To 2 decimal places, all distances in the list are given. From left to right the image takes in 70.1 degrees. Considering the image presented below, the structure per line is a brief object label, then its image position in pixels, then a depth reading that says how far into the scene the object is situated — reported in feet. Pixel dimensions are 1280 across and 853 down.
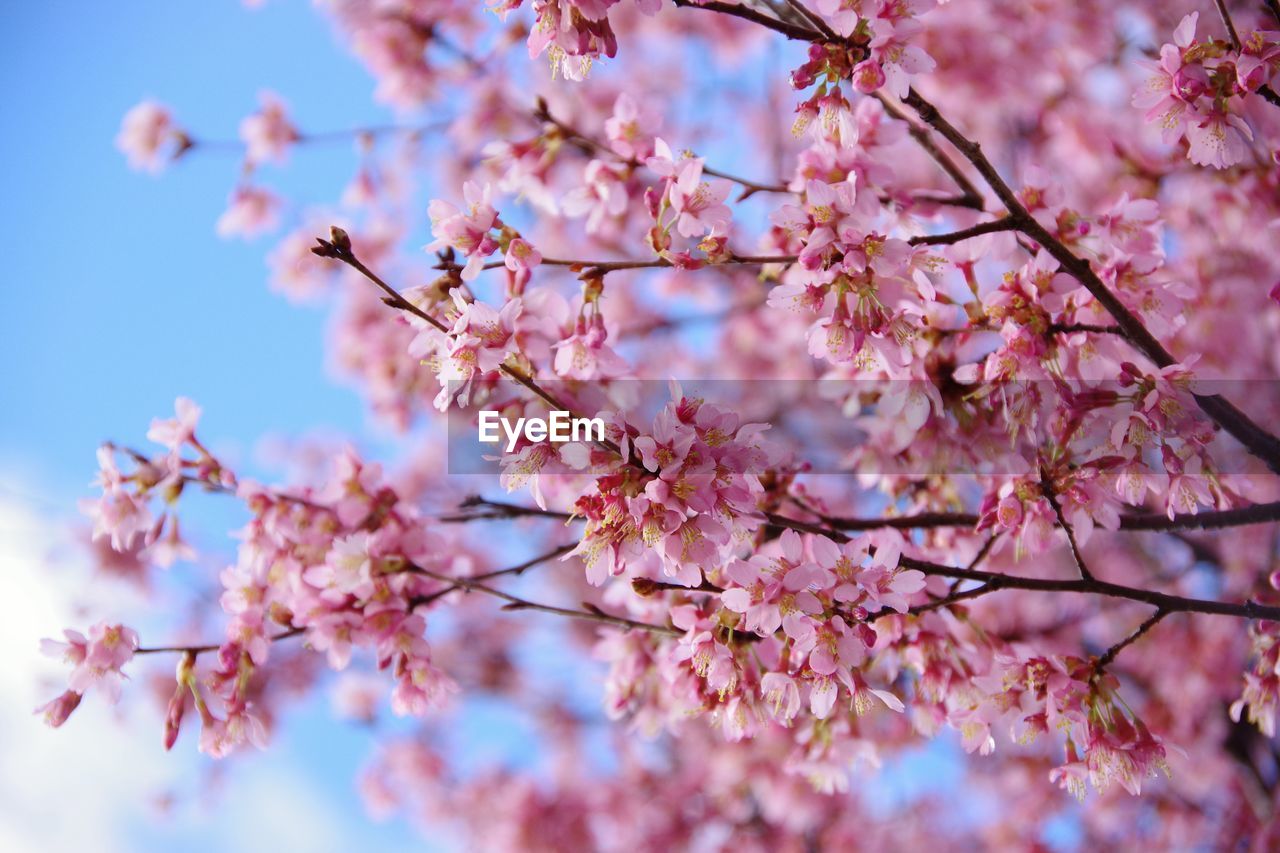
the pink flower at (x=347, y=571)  6.75
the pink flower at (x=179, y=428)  7.31
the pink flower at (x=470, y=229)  5.89
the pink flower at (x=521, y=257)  5.97
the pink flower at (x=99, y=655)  6.57
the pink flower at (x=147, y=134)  12.73
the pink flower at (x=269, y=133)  13.73
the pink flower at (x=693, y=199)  5.94
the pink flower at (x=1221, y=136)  5.67
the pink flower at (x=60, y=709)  6.35
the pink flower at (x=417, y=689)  6.85
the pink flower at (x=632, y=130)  7.14
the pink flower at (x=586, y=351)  6.38
